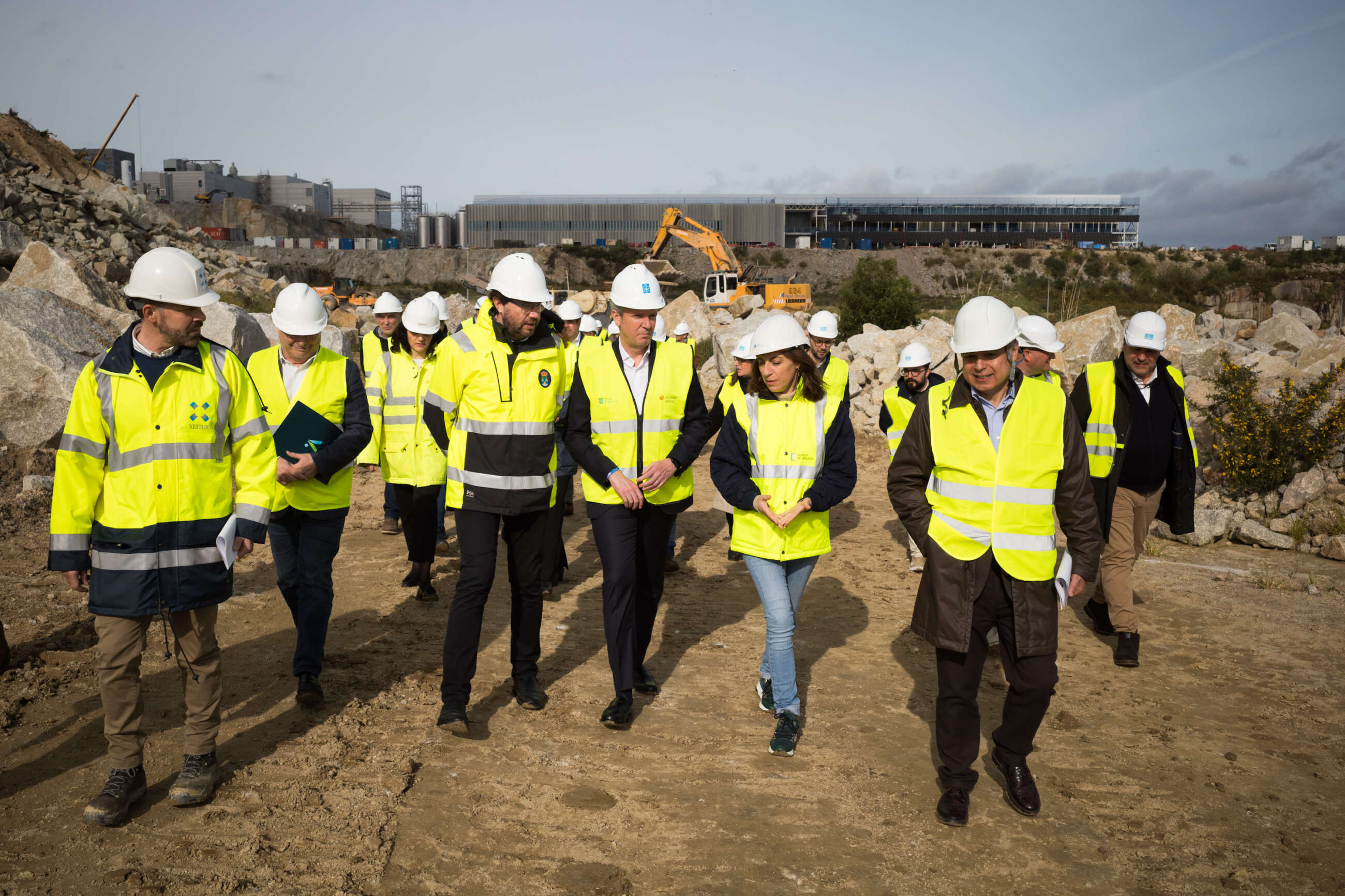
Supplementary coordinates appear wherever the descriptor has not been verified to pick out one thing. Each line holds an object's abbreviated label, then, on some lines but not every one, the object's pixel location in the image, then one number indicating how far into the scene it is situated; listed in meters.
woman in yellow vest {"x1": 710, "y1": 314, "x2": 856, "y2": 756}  4.23
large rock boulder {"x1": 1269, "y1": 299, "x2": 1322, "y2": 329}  21.17
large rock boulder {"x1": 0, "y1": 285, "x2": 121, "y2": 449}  9.23
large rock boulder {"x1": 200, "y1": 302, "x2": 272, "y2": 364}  14.03
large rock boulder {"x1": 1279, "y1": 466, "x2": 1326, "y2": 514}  9.17
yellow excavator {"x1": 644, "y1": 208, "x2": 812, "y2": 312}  31.89
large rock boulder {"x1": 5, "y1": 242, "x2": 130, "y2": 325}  12.50
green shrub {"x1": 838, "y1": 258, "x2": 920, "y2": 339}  24.06
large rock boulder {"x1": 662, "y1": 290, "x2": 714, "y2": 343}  25.30
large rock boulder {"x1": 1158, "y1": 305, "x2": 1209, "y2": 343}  17.20
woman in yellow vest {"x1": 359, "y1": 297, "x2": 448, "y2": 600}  6.18
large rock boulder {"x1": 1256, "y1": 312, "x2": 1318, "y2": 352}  16.08
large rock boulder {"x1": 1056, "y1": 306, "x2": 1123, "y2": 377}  15.08
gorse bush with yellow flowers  9.61
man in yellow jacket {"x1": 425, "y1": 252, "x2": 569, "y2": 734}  4.39
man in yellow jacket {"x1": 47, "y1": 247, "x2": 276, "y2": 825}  3.43
